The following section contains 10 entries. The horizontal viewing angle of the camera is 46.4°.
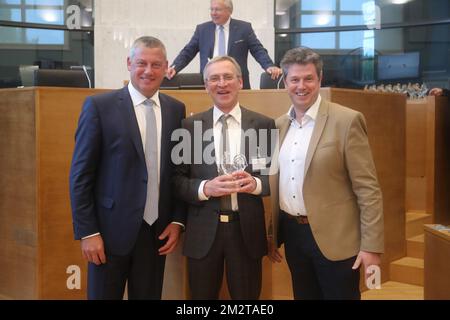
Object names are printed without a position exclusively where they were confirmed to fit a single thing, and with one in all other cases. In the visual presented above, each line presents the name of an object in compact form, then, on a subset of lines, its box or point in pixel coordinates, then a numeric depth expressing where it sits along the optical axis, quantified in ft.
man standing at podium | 17.16
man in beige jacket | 7.52
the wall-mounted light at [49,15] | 27.50
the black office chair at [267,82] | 15.70
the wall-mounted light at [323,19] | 28.53
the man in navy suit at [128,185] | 7.78
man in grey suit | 7.96
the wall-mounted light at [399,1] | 26.91
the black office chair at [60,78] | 13.23
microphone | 14.95
